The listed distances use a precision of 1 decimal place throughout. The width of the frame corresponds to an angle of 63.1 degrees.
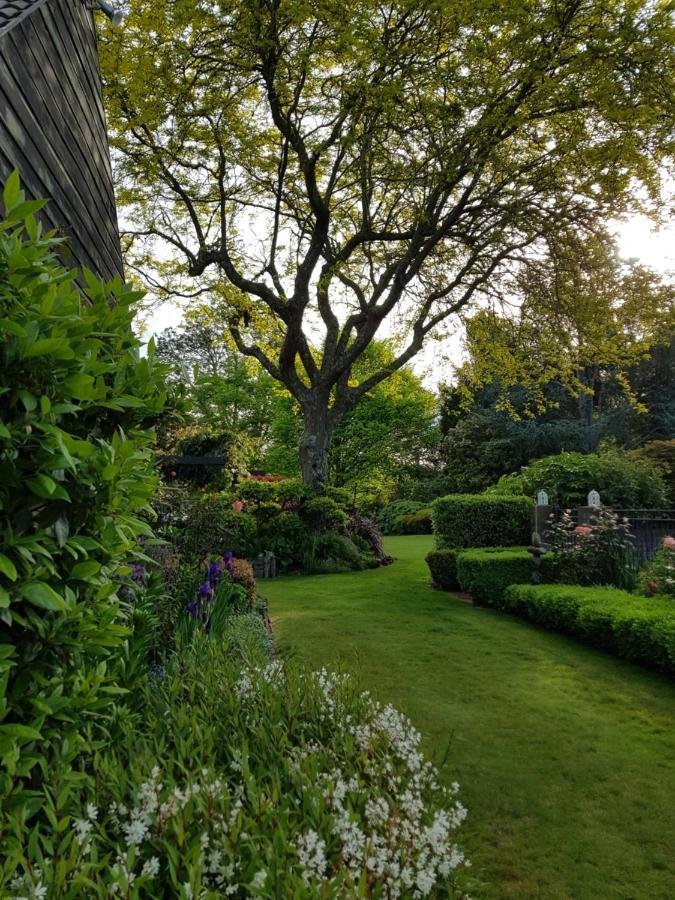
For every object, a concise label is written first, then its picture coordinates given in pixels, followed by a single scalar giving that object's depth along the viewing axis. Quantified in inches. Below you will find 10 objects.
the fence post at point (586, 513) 372.9
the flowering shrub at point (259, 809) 64.9
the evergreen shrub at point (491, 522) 470.6
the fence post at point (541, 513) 429.1
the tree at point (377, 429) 1000.2
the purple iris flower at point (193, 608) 168.1
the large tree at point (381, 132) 358.9
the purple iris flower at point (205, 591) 174.1
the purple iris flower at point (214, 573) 188.6
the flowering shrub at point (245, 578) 274.9
